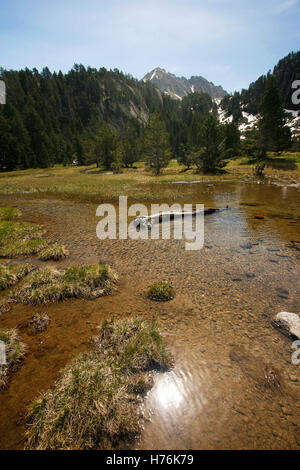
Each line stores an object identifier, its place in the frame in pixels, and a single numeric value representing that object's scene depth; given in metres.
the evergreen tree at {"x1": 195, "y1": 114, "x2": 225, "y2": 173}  59.87
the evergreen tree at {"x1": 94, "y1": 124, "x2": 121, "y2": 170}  81.25
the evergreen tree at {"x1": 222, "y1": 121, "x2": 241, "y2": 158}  80.75
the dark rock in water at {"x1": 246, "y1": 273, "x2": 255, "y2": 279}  10.26
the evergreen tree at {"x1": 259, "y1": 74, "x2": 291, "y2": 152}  59.31
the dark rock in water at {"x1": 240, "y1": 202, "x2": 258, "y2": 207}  26.14
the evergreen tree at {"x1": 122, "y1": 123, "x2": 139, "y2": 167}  90.25
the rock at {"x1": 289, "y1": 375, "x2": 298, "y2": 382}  5.40
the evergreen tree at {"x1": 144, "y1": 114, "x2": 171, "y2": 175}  61.41
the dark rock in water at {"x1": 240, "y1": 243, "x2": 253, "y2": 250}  13.73
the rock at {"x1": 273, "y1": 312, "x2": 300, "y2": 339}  6.64
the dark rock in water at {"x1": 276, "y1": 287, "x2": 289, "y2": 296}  9.02
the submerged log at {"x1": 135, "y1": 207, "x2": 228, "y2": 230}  18.23
